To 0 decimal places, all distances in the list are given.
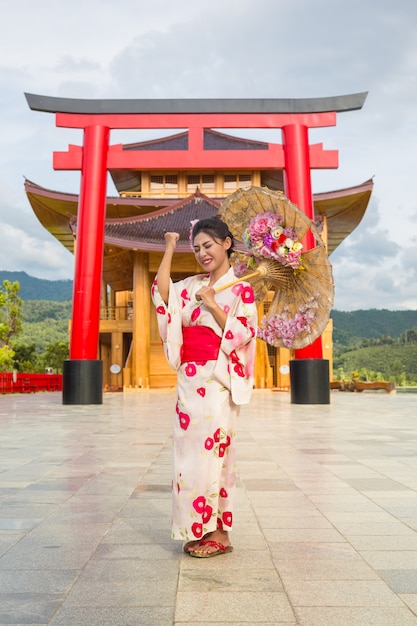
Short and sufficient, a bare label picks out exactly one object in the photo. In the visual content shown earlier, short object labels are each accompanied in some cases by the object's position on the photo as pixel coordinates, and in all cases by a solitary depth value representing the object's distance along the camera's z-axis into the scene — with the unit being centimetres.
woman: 311
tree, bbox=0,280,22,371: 2933
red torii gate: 1428
